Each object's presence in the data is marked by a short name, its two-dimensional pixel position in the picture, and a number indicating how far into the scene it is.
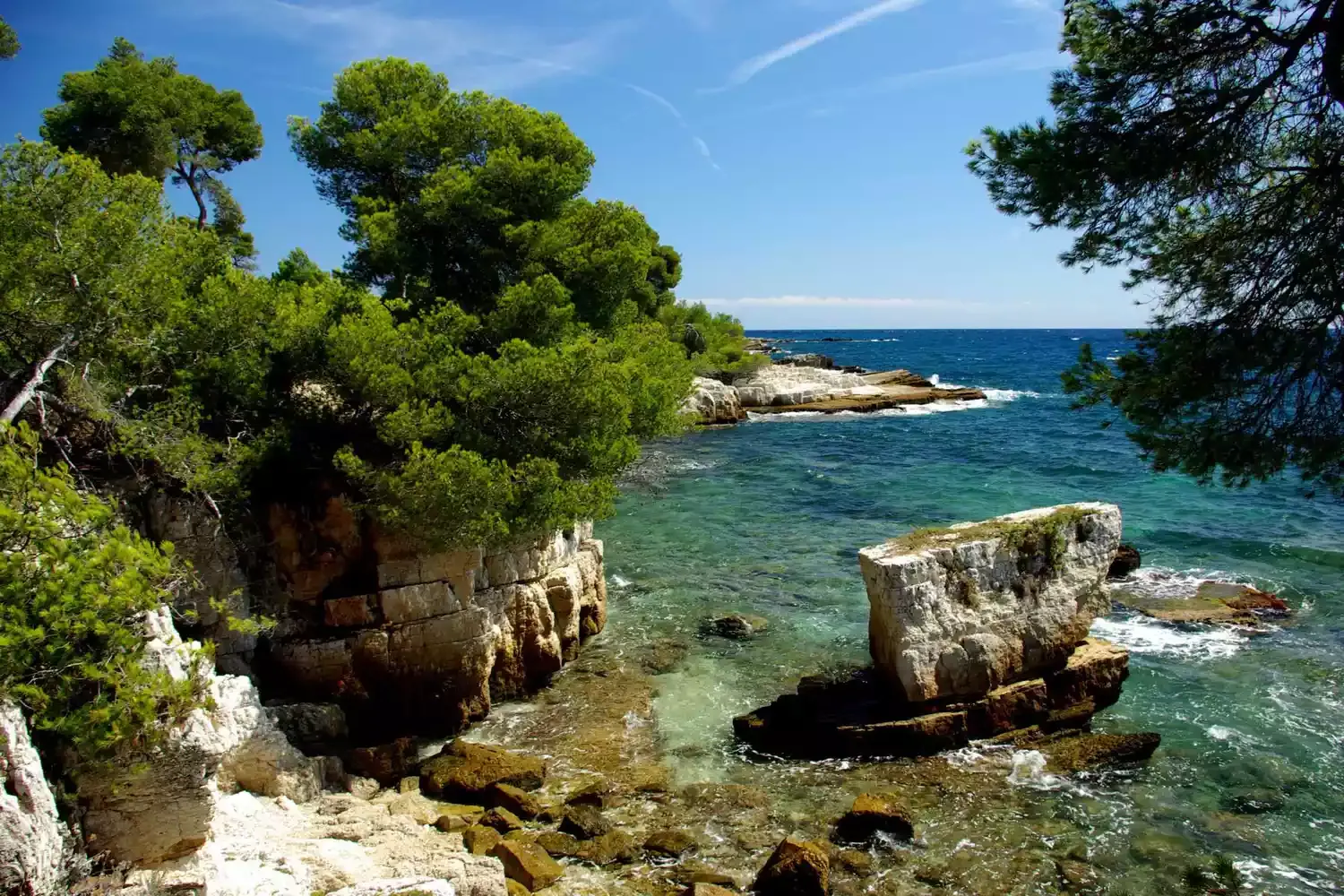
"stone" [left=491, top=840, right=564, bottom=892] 8.80
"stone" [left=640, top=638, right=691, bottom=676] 15.04
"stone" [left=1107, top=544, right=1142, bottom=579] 20.33
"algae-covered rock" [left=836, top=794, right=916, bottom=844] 9.86
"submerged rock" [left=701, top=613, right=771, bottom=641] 16.56
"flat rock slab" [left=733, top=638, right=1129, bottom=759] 11.94
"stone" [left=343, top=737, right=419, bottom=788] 11.14
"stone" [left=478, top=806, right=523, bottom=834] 9.92
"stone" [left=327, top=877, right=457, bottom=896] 7.05
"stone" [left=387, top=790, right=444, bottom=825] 9.90
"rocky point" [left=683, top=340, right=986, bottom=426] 50.67
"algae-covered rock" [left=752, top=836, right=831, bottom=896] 8.70
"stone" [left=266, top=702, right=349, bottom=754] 11.55
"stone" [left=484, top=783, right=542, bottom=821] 10.28
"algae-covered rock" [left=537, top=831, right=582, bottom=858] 9.52
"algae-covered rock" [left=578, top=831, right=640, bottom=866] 9.41
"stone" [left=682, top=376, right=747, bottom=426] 49.50
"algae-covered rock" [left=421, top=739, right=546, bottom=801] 10.68
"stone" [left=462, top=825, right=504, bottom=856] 9.23
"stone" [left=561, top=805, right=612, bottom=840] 9.87
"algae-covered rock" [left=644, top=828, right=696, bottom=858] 9.57
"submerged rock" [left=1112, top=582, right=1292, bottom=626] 17.28
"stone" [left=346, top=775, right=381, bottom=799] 10.63
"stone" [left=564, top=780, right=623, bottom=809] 10.53
